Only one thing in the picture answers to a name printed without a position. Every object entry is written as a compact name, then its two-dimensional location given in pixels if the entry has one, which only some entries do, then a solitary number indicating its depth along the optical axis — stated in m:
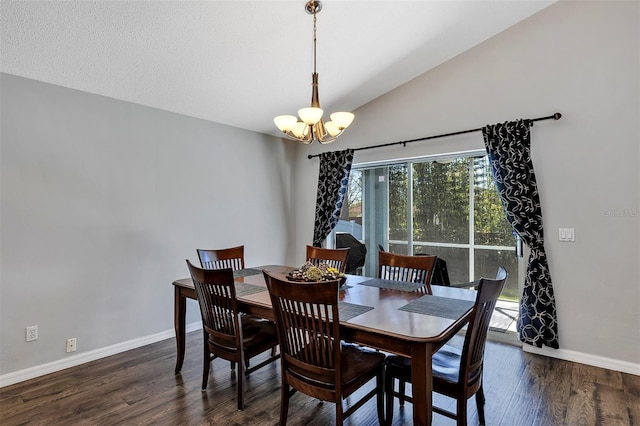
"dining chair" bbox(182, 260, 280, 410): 2.22
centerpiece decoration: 2.22
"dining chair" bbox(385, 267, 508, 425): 1.69
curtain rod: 3.02
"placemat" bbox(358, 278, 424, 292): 2.51
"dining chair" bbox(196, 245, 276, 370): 3.17
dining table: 1.58
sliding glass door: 3.59
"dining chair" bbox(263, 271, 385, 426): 1.70
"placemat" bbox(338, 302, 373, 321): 1.87
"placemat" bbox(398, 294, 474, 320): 1.91
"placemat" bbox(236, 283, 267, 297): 2.40
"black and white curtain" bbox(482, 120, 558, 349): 3.07
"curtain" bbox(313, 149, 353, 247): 4.51
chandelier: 2.30
